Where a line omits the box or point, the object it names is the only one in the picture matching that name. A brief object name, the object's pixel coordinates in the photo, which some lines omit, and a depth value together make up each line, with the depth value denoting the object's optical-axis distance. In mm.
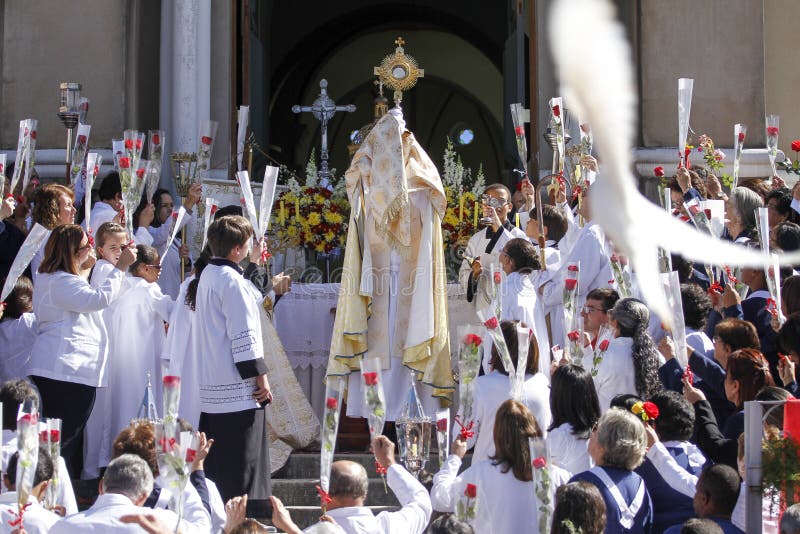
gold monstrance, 21339
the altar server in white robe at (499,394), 12929
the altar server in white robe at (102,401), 15577
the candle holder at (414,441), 12533
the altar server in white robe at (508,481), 11027
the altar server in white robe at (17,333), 15150
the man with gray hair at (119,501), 9769
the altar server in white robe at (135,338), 16292
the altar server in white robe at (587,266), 16804
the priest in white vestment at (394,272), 17162
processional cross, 23116
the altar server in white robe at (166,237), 19476
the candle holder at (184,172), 20967
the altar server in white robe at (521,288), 16152
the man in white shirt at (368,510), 10359
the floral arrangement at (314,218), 19740
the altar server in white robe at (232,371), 14281
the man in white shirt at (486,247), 17845
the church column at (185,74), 22892
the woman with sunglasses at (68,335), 14506
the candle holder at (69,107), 20175
